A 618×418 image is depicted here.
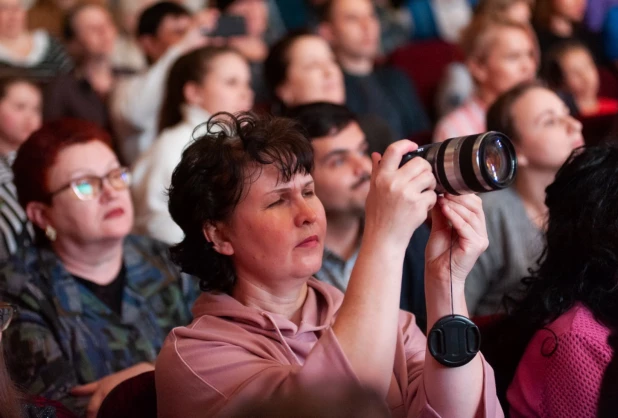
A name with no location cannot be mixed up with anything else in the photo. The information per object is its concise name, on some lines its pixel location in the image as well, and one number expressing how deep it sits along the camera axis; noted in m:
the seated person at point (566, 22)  8.10
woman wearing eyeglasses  3.27
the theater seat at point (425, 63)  7.70
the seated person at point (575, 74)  6.64
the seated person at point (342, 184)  3.64
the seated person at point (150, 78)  5.93
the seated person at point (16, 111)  5.24
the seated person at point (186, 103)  4.77
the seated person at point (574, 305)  2.40
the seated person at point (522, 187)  4.05
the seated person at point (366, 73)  6.70
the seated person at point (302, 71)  5.66
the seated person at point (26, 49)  6.32
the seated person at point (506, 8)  6.93
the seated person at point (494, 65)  5.91
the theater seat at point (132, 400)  2.49
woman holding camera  2.08
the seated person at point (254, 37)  6.57
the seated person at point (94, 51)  6.48
